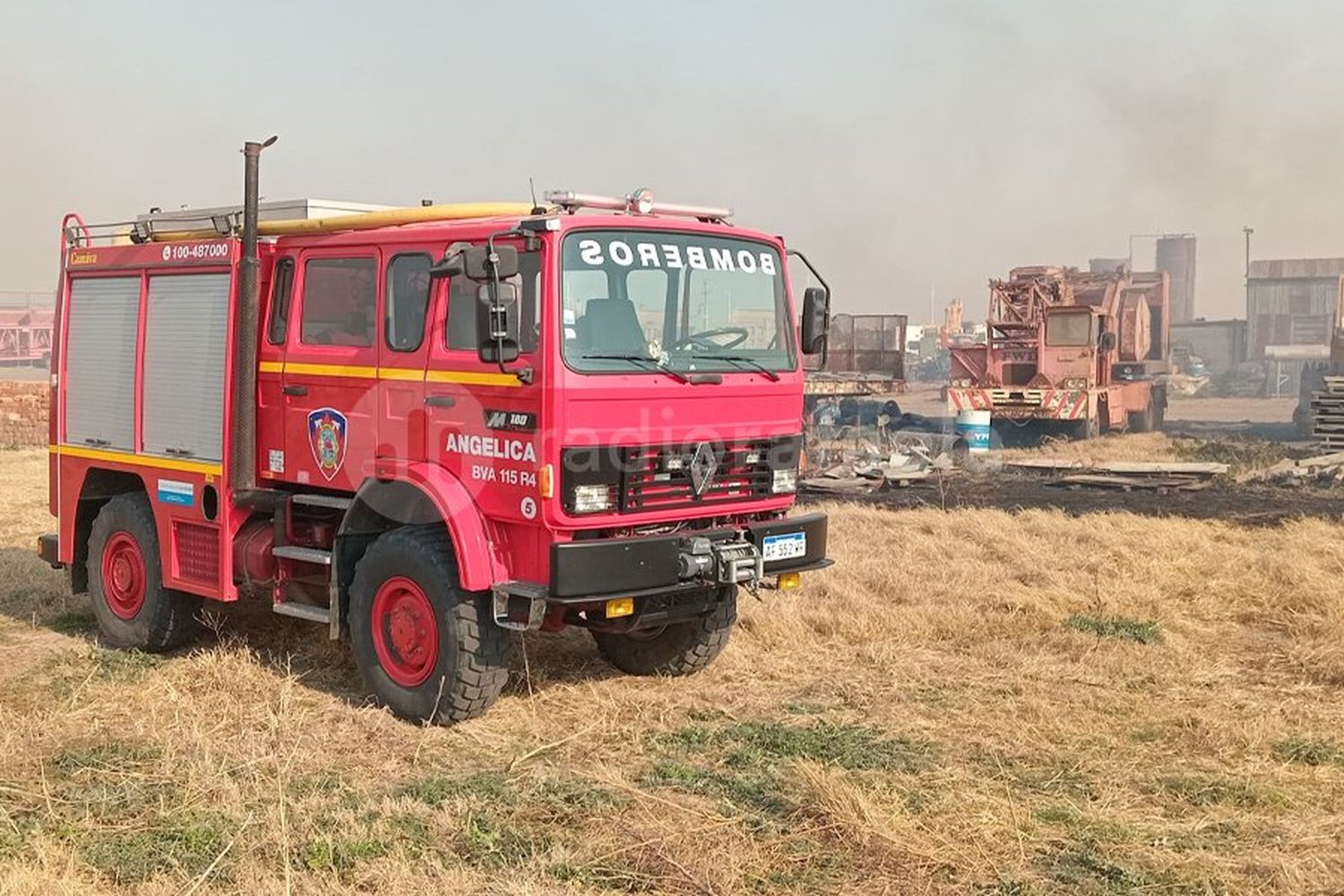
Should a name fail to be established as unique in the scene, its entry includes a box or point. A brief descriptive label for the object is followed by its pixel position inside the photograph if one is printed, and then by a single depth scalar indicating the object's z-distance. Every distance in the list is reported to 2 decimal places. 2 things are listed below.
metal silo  89.44
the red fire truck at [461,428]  6.30
